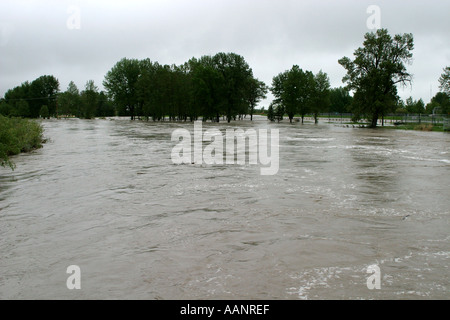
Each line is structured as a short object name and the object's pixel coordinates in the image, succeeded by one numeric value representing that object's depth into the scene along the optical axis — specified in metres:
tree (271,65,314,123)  86.94
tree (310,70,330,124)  82.00
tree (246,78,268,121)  116.35
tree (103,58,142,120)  105.28
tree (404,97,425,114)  101.62
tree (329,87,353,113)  132.69
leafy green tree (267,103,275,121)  95.94
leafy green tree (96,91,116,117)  150.45
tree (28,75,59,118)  144.38
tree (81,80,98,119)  122.38
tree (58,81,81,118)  148.12
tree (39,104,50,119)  133.12
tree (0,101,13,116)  126.07
